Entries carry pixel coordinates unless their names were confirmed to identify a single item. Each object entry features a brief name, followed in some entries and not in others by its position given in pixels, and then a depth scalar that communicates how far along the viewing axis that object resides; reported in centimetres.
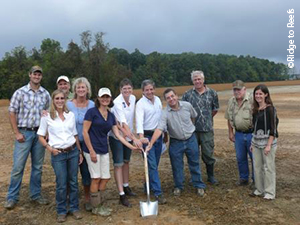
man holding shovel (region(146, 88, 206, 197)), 541
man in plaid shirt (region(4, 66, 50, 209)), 507
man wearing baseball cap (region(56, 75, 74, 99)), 503
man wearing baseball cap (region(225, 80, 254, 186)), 593
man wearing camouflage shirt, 596
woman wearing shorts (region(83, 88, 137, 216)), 463
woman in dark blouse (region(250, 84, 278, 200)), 534
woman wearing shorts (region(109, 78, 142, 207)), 516
